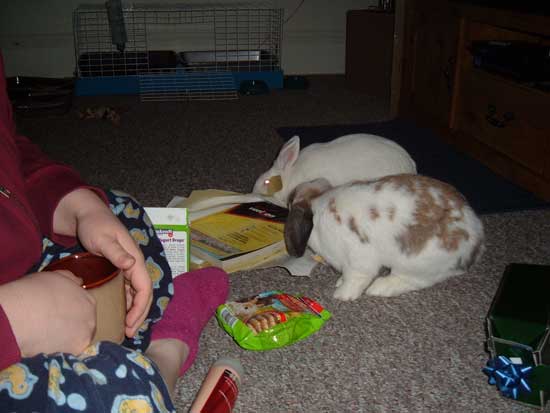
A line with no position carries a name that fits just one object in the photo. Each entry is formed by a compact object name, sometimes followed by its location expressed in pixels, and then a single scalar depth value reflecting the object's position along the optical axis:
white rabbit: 1.44
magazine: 1.20
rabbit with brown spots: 1.08
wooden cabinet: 1.61
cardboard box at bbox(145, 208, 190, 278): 1.13
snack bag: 0.98
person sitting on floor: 0.60
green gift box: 0.81
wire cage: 2.89
